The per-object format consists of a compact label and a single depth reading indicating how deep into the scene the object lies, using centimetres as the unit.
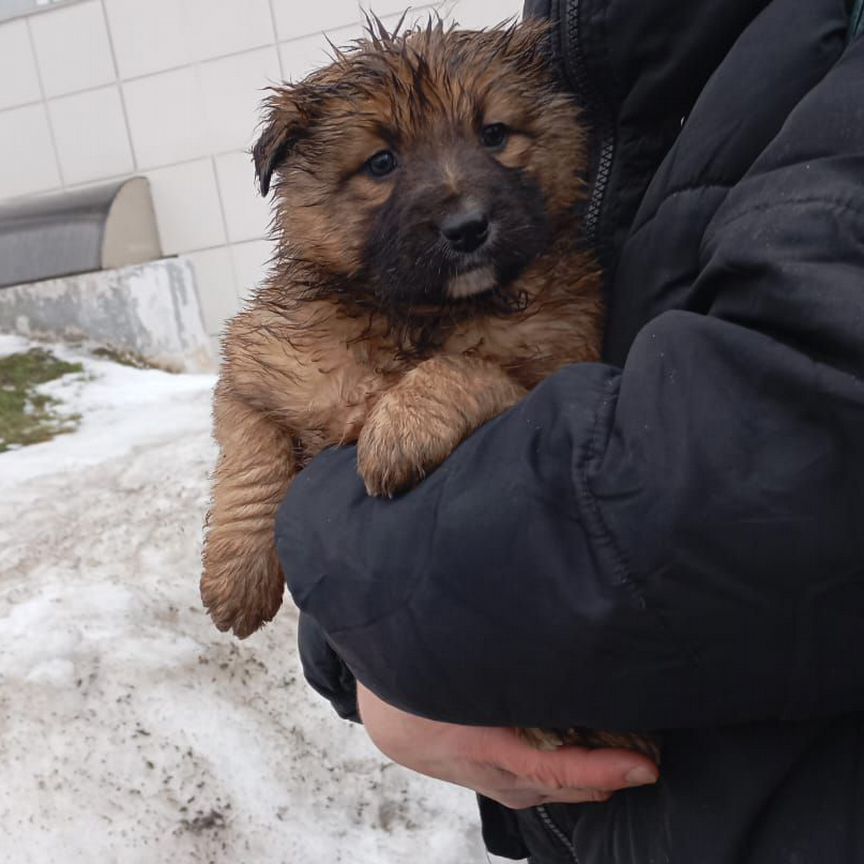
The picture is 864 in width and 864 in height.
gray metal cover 159
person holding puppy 23
